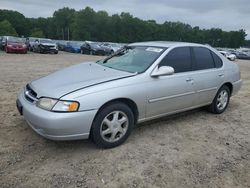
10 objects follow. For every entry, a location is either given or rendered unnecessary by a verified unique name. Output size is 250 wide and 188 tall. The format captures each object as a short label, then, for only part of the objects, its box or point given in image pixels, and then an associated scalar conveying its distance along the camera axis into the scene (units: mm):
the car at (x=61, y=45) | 24663
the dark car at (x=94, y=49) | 19264
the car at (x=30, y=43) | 18808
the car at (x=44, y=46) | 17600
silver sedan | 2399
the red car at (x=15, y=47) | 15940
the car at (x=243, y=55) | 25742
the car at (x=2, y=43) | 17532
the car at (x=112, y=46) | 19689
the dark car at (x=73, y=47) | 22251
